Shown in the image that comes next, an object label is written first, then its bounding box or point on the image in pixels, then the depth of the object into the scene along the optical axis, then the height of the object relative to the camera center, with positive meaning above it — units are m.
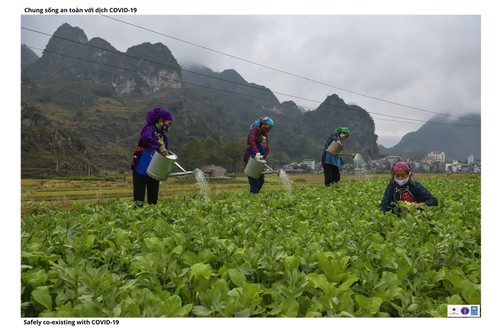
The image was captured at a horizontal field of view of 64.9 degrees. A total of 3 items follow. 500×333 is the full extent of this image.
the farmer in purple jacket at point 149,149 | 5.86 +0.25
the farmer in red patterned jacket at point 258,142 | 7.88 +0.48
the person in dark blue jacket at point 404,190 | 4.59 -0.28
